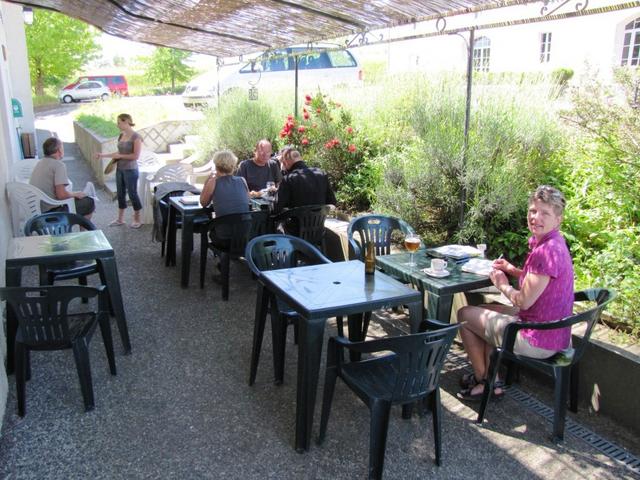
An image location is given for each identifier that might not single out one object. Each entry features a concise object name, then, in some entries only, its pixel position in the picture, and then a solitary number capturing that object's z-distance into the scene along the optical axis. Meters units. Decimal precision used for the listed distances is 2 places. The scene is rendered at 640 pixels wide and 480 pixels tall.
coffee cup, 3.55
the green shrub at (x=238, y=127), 9.83
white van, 15.13
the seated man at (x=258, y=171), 6.52
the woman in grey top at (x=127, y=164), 7.30
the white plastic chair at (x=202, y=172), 9.11
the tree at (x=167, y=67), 36.91
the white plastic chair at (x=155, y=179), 7.77
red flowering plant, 7.10
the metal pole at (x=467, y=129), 4.62
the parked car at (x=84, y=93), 32.12
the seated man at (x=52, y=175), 5.98
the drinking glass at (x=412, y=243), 3.59
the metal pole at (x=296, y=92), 8.21
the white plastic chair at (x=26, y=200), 5.99
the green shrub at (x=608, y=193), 3.78
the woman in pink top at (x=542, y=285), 2.95
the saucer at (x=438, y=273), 3.49
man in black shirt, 5.34
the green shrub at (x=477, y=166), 4.94
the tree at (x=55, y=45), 24.83
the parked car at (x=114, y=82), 34.62
